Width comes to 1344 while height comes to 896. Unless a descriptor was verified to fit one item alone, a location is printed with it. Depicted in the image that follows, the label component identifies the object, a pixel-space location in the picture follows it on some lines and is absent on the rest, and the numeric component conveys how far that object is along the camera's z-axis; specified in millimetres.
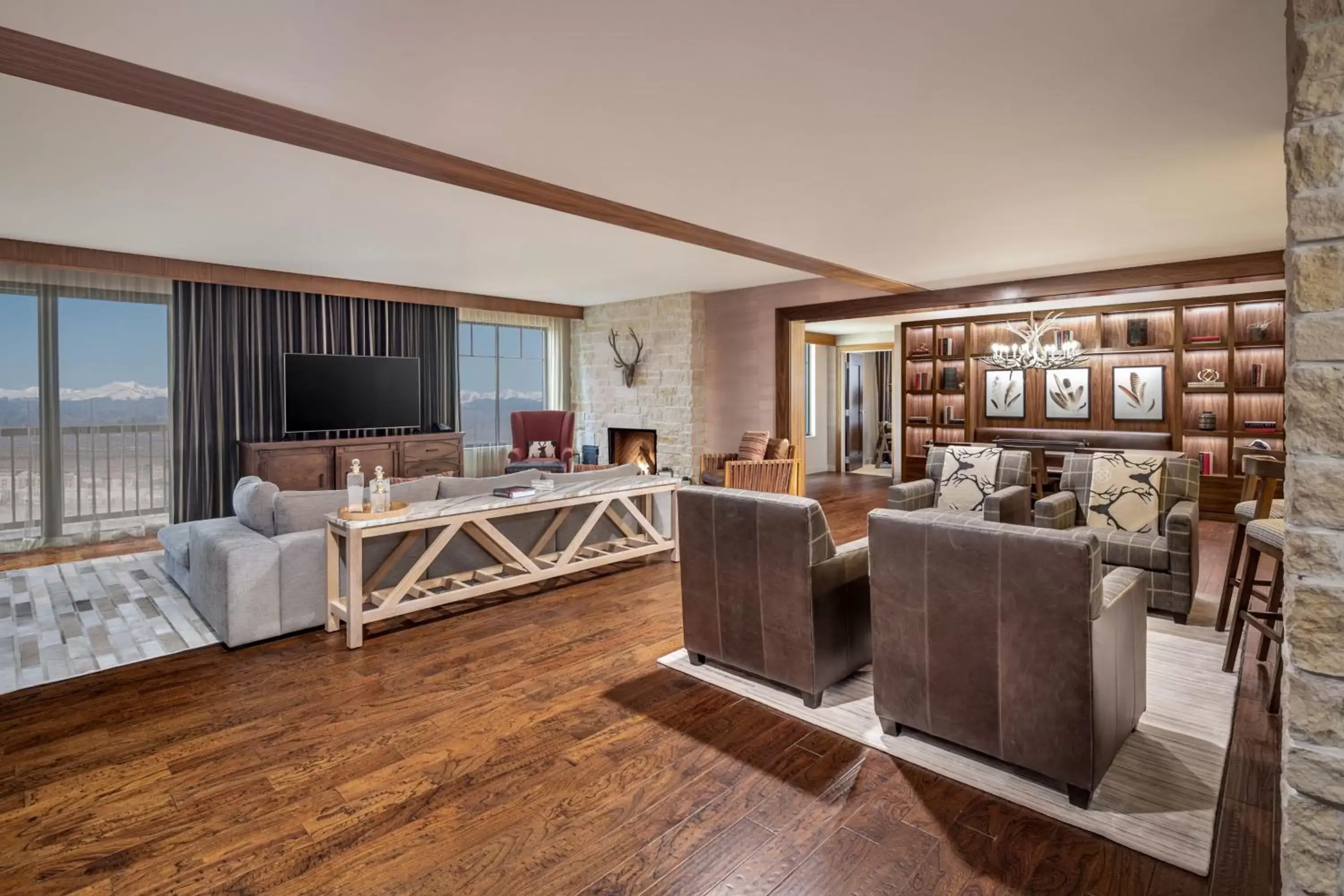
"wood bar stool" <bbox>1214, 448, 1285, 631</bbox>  2490
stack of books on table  4020
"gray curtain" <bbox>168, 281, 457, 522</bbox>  6414
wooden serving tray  3412
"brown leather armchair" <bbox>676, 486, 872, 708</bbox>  2650
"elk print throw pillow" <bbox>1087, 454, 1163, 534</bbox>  4012
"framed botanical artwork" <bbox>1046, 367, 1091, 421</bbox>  8000
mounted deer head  8844
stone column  1152
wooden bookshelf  6879
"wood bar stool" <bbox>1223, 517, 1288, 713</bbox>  2441
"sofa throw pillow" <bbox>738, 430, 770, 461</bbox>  7043
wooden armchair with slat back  6500
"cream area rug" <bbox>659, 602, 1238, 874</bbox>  1951
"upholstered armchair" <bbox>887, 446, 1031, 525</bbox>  4176
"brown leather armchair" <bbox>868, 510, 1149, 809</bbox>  1988
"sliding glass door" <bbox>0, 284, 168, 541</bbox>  5629
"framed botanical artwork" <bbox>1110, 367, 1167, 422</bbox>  7492
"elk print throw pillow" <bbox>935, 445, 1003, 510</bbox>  4645
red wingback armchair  8375
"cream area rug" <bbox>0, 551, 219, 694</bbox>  3230
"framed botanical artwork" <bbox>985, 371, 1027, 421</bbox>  8445
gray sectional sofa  3371
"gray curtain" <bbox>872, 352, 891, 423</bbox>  12141
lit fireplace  8836
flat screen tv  7059
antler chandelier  6797
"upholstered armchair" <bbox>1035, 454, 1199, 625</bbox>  3588
